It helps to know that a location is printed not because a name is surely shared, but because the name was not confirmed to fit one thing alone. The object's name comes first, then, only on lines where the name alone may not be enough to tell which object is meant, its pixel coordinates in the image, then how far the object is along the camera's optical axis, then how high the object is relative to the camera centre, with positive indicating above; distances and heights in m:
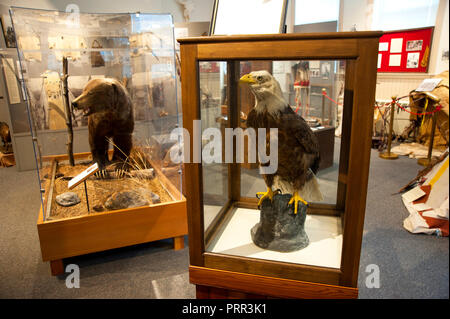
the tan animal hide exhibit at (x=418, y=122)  3.81 -0.61
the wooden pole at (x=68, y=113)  2.29 -0.25
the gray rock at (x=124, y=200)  2.26 -0.84
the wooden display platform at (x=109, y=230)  2.06 -1.00
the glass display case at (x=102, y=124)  2.15 -0.34
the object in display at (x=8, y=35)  3.04 +0.45
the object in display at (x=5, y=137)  3.23 -0.60
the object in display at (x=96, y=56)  2.36 +0.16
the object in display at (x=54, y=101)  2.28 -0.16
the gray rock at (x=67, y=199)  2.29 -0.84
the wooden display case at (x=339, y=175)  0.95 -0.29
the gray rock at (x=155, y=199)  2.34 -0.86
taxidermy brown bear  2.35 -0.29
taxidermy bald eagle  1.21 -0.25
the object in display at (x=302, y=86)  1.16 -0.04
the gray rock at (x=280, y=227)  1.35 -0.64
